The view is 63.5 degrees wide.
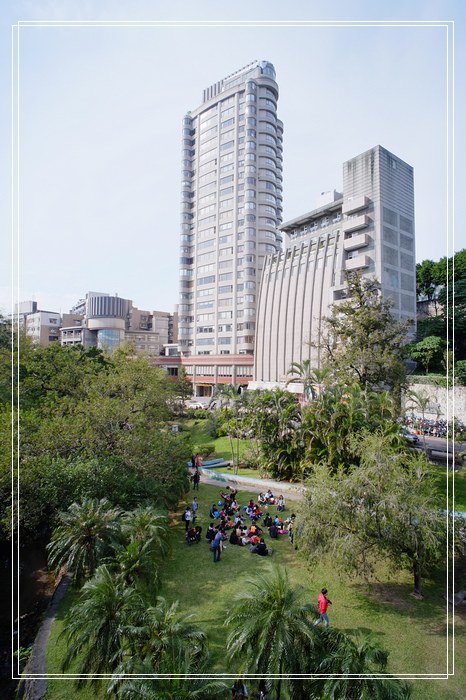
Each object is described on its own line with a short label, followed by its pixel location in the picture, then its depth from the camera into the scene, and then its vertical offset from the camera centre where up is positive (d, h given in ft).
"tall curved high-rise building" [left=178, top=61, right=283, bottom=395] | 246.88 +89.18
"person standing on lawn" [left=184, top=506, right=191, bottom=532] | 65.67 -28.98
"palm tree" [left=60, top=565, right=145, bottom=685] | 33.06 -24.66
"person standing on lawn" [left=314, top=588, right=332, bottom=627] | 39.78 -26.67
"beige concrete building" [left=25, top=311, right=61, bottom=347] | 344.08 +27.93
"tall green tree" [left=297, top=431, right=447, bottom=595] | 41.73 -18.75
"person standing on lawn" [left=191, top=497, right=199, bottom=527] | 69.78 -29.00
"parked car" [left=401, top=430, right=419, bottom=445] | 112.06 -24.91
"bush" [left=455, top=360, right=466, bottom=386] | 128.67 -6.30
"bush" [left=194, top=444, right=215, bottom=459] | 122.52 -31.78
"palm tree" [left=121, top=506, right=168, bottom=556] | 49.21 -23.21
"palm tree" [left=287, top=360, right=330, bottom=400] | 95.55 -7.24
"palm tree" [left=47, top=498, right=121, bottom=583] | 45.93 -23.16
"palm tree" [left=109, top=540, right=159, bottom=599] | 42.34 -24.75
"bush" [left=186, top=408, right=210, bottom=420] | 177.55 -28.30
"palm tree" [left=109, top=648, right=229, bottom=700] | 25.40 -23.14
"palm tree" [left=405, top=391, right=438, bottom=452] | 114.83 -18.93
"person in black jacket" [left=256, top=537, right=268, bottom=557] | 58.03 -30.12
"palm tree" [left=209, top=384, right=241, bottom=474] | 110.86 -13.60
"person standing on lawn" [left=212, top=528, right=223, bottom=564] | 56.39 -28.78
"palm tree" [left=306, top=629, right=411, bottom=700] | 26.11 -23.24
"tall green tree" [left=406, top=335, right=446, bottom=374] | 144.77 +1.63
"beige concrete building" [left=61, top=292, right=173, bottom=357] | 297.12 +25.47
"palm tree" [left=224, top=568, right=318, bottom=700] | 29.81 -22.73
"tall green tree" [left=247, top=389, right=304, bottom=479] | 91.72 -19.84
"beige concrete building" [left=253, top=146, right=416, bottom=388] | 171.63 +50.17
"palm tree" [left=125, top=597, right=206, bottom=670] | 30.45 -23.77
